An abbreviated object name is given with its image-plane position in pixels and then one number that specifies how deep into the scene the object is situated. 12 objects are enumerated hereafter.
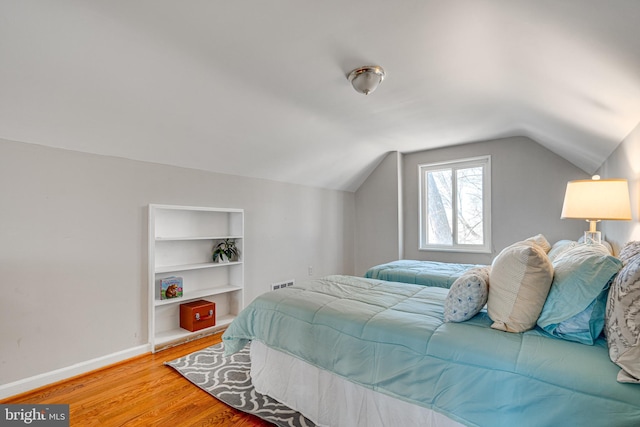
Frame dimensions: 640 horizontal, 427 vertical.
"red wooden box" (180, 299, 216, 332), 3.06
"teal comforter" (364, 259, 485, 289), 2.92
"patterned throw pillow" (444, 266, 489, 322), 1.50
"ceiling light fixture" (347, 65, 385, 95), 2.10
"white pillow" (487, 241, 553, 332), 1.36
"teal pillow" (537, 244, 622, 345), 1.22
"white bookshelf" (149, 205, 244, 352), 2.88
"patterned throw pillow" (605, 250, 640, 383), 1.00
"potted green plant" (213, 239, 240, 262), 3.44
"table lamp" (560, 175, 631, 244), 1.87
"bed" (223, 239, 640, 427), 1.09
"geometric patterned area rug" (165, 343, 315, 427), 1.87
